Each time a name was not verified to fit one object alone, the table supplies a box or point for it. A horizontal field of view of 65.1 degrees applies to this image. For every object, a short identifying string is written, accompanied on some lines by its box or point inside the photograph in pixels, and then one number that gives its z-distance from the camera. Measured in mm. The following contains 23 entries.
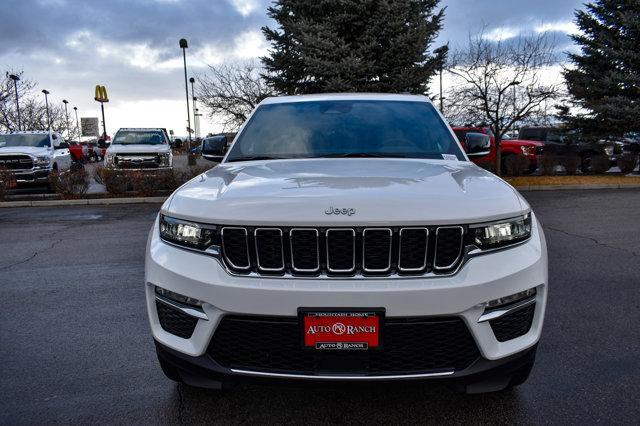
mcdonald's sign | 37459
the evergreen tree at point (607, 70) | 19250
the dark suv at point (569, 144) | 19953
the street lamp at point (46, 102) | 52656
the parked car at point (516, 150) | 17094
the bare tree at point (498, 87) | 16844
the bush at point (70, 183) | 12680
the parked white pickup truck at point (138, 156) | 15094
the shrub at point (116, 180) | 12938
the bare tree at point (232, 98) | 24734
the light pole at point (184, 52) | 25188
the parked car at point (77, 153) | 32669
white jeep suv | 2141
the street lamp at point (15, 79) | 39319
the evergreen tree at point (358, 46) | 15727
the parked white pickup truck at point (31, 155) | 14719
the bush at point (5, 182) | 12688
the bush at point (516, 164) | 16281
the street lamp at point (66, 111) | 69050
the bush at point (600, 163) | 17453
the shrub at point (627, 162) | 17641
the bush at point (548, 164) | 16516
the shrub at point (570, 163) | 16875
